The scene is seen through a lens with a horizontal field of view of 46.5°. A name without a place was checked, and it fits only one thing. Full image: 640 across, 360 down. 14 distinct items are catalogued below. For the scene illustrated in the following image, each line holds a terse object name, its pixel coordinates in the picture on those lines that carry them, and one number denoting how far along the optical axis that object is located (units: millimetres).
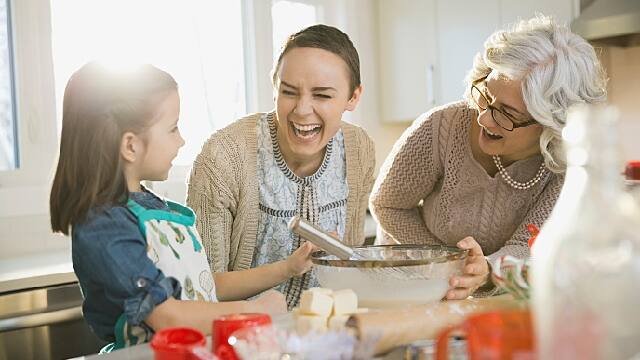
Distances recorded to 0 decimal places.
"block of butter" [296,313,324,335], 901
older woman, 1647
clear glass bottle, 545
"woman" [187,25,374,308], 1604
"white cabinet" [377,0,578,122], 3529
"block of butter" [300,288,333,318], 916
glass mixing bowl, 1072
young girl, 1113
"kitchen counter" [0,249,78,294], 2063
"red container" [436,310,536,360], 633
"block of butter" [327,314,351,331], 891
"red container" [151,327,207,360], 774
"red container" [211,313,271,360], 817
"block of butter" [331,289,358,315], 923
